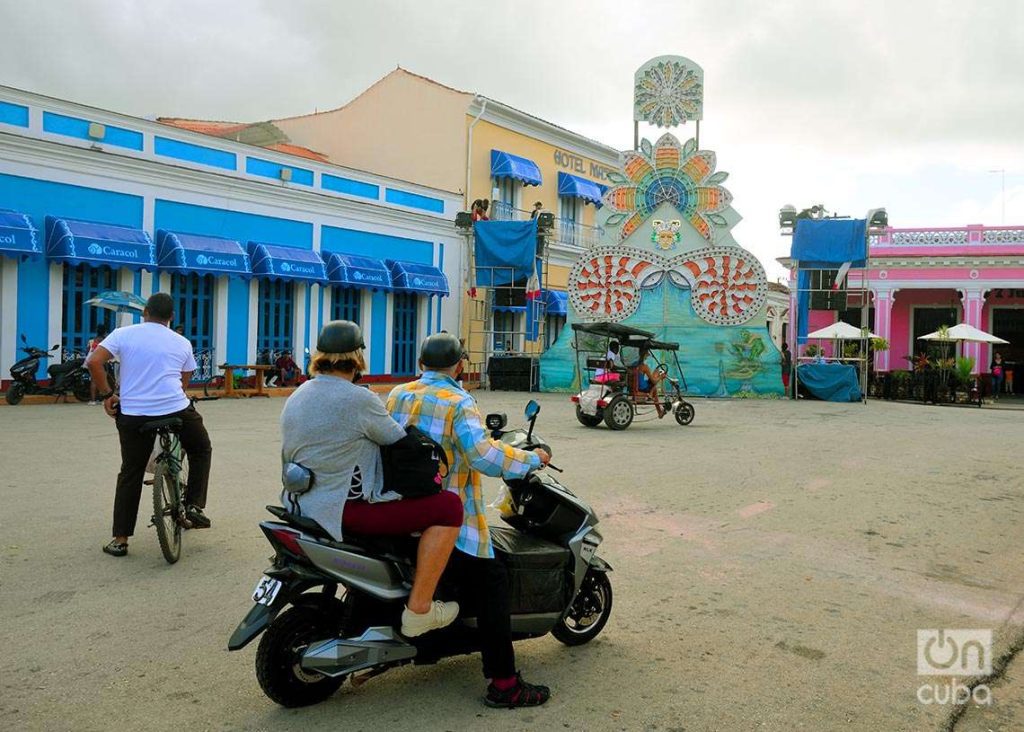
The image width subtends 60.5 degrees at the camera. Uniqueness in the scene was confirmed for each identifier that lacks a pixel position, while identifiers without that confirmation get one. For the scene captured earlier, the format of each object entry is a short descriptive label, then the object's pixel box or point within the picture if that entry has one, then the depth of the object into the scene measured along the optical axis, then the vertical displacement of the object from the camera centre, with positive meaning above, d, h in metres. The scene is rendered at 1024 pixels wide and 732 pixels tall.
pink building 30.50 +2.74
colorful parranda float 22.61 +2.32
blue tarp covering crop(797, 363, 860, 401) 22.23 -0.59
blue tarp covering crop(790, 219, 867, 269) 23.20 +3.11
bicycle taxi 13.73 -0.57
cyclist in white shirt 5.38 -0.31
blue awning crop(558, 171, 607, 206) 31.78 +6.00
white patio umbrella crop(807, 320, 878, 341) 26.53 +0.86
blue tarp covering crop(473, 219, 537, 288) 24.78 +2.91
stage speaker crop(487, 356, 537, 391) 24.41 -0.66
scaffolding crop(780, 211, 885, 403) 22.81 +1.81
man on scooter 3.40 -0.50
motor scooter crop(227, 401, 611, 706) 3.21 -1.03
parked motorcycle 15.30 -0.78
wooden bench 17.88 -0.79
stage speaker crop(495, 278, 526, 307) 25.03 +1.58
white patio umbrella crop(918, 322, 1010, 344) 26.12 +0.86
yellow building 27.95 +6.74
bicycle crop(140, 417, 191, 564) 5.13 -0.93
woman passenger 3.26 -0.50
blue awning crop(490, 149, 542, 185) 28.30 +5.93
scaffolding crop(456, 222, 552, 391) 24.47 +0.82
